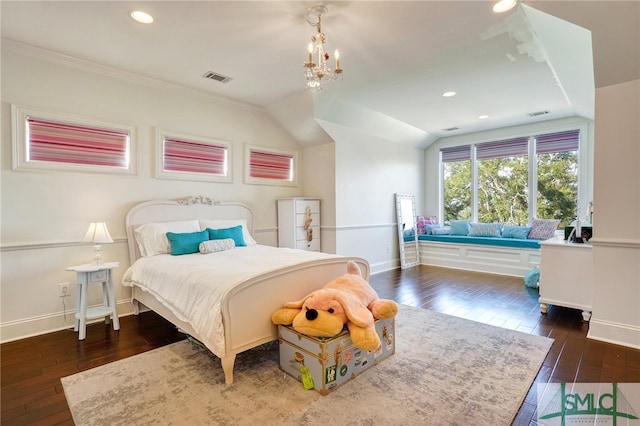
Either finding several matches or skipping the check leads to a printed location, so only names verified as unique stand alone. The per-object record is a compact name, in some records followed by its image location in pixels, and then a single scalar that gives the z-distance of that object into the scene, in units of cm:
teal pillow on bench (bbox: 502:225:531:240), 558
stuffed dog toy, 201
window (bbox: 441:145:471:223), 681
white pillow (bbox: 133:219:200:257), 348
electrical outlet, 319
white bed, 210
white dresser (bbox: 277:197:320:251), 491
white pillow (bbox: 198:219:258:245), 403
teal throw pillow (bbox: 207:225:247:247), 380
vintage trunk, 198
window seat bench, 520
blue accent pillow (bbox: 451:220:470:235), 627
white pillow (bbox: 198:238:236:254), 346
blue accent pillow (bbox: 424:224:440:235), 652
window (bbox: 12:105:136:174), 302
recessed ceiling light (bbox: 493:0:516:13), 236
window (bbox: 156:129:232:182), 394
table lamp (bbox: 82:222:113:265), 303
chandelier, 232
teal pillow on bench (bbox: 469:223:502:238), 596
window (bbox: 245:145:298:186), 484
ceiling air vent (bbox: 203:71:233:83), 366
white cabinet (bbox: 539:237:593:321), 326
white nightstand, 296
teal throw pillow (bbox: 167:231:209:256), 341
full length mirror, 615
